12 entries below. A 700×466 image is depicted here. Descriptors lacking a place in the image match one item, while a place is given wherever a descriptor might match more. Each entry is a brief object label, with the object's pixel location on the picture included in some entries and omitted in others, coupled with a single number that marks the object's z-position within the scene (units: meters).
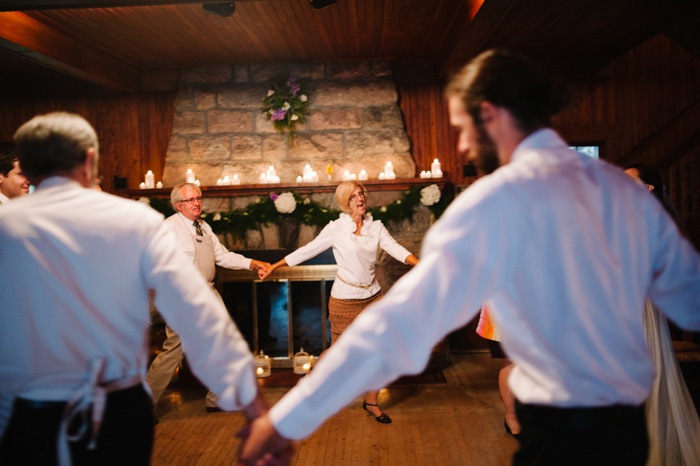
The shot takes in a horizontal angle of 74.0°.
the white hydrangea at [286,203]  4.64
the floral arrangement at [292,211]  4.66
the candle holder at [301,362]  4.40
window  5.76
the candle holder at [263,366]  4.35
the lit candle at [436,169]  4.75
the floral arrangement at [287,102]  4.89
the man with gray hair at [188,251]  3.43
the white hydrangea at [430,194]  4.62
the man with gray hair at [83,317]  1.13
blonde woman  3.59
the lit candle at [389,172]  4.73
